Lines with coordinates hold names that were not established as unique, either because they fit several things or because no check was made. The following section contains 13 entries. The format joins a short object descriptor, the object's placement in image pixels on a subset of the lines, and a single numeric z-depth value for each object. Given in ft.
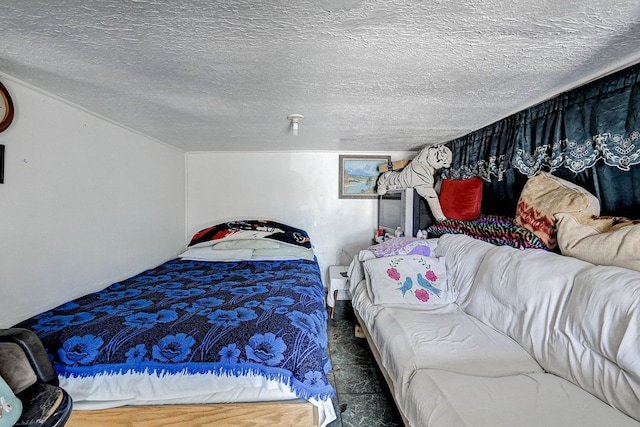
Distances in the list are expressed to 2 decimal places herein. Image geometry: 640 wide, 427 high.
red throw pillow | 8.04
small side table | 9.74
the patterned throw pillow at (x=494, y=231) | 5.57
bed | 4.05
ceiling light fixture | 7.10
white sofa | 3.29
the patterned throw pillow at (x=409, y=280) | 6.81
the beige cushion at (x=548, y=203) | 4.76
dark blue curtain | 4.36
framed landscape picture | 11.89
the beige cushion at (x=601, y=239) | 3.84
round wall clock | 4.64
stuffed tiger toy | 9.11
